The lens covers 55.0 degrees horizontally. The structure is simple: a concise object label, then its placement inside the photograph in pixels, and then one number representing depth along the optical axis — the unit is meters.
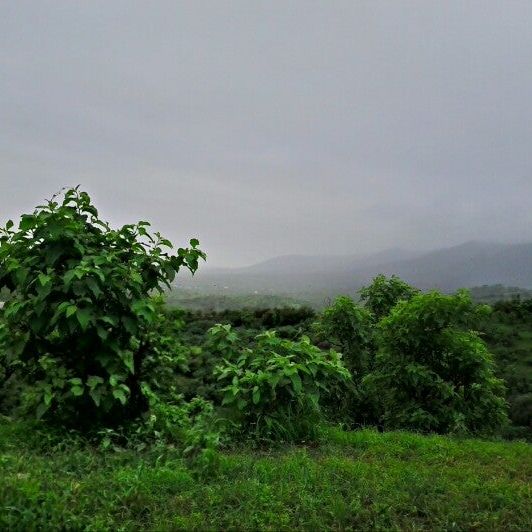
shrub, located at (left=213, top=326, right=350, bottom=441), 5.61
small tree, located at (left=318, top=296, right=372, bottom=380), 9.15
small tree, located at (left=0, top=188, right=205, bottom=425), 5.18
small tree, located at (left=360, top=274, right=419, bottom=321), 10.14
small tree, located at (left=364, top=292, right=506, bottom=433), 7.48
